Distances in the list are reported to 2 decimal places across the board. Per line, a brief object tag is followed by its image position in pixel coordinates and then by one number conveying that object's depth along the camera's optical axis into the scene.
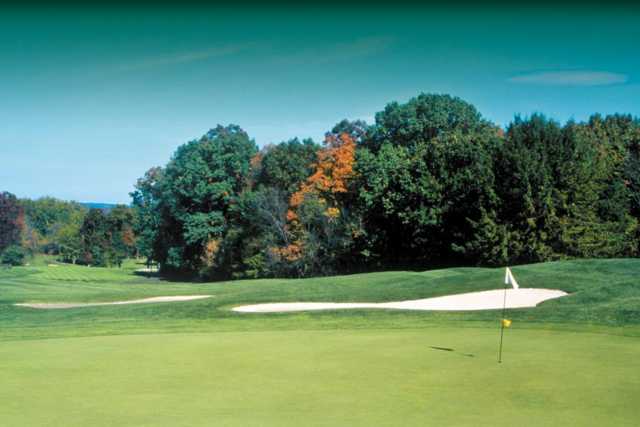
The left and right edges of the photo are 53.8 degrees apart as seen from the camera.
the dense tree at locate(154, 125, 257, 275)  61.16
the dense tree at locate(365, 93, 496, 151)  53.22
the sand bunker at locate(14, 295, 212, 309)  25.98
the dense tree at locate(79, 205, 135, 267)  104.94
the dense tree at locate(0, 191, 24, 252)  84.44
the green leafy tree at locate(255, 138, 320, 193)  55.28
